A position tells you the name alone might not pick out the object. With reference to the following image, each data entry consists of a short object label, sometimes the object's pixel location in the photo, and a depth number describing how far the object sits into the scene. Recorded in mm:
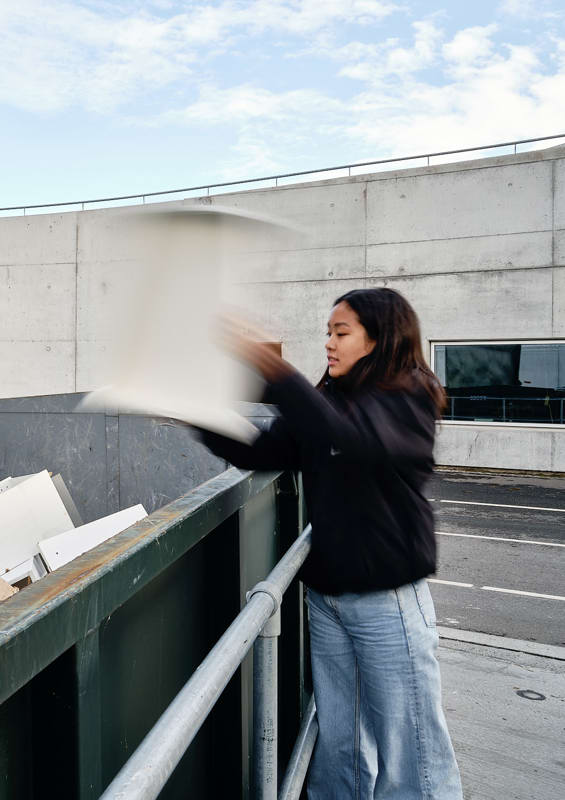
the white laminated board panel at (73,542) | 2422
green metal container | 833
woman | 1641
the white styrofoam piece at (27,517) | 2676
